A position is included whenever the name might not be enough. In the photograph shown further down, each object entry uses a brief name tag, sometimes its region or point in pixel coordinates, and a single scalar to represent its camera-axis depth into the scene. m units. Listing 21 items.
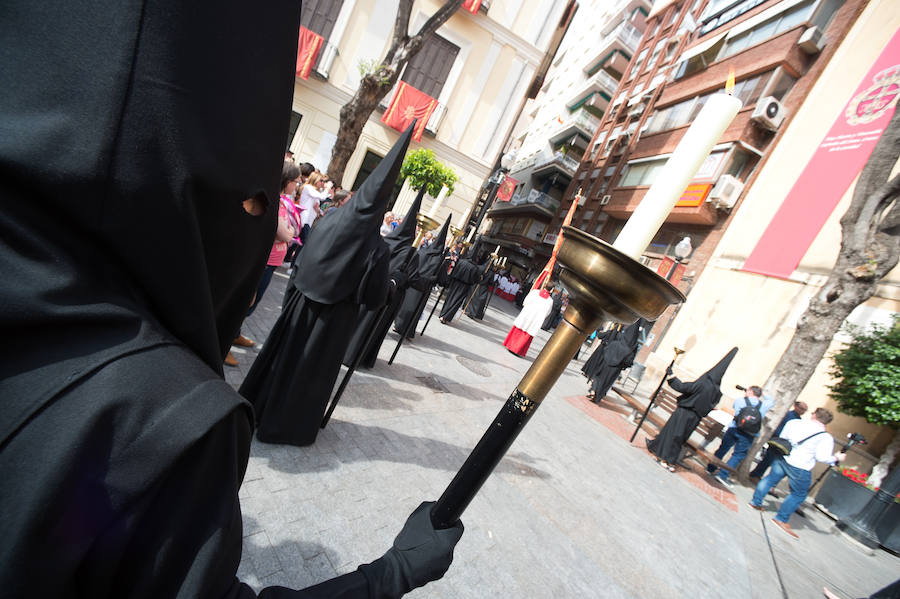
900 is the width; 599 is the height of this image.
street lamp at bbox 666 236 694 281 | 10.24
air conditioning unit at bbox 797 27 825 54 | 14.10
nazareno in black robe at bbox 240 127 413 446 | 3.01
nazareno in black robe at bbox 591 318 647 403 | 8.98
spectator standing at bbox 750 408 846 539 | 6.15
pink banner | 10.37
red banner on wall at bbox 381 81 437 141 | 17.80
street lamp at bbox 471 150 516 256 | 18.88
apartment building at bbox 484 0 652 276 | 31.30
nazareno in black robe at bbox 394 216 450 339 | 6.80
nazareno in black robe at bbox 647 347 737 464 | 6.96
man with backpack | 7.27
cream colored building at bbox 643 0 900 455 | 10.32
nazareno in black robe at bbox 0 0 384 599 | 0.51
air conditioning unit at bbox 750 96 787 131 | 14.42
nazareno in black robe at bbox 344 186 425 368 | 4.97
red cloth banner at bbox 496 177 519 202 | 19.47
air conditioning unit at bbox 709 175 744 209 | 15.02
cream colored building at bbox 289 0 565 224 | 17.08
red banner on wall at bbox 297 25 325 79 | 15.83
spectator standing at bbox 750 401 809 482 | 7.61
